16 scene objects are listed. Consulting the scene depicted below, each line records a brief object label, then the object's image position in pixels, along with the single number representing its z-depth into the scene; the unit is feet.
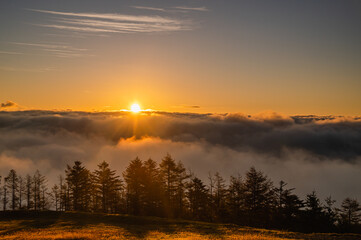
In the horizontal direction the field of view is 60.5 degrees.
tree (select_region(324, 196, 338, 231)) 183.52
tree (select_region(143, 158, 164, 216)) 203.92
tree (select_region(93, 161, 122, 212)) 221.87
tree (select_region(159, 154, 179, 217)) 208.31
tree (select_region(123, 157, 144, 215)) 207.62
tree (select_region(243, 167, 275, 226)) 192.85
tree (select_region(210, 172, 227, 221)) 214.61
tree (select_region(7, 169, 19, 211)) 283.79
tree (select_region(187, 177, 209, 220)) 214.90
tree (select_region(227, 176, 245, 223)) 200.03
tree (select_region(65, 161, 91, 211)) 225.15
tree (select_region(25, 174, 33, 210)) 284.45
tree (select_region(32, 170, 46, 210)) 282.73
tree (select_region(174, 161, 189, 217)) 209.72
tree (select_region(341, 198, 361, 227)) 253.65
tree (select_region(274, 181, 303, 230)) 186.42
